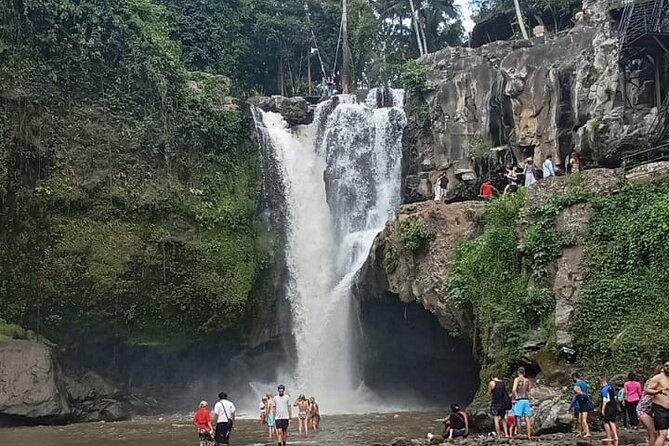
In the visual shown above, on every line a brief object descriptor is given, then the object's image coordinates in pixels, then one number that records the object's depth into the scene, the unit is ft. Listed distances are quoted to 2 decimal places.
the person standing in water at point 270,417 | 54.85
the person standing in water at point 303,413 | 59.57
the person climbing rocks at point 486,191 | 79.17
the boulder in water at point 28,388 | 71.20
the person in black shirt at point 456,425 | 48.83
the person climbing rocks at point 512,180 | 75.99
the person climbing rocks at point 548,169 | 74.79
